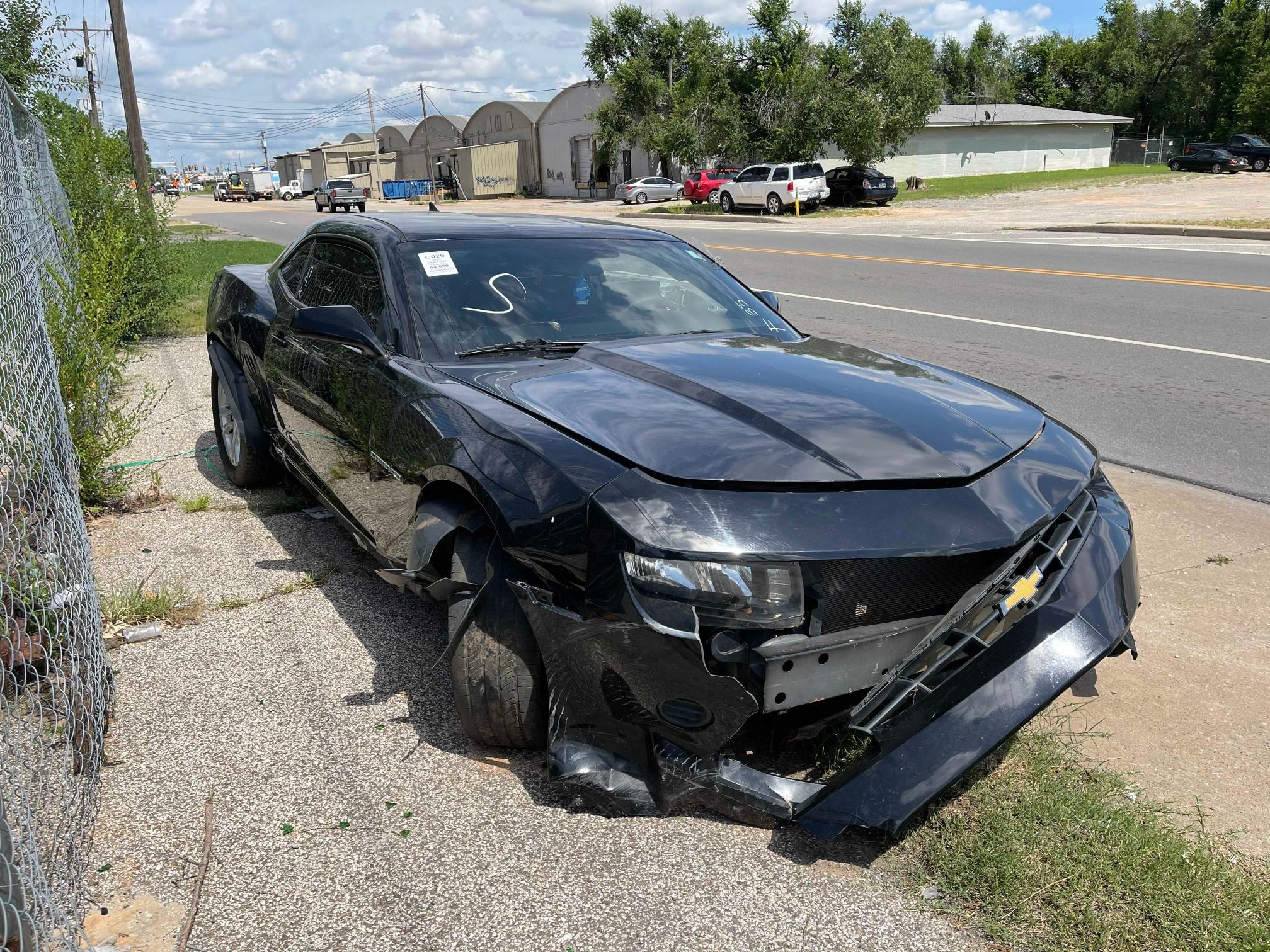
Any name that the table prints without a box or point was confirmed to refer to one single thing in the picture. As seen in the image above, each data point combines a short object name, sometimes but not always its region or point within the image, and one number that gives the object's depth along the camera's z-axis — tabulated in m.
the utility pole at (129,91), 21.78
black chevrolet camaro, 2.50
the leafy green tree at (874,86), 44.94
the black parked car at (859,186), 39.09
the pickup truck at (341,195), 53.06
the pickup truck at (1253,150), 52.28
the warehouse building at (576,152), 62.56
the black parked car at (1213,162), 51.44
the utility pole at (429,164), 82.94
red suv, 45.78
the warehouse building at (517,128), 71.88
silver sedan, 53.09
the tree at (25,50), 13.80
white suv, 37.25
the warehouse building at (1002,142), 59.03
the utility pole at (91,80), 39.16
